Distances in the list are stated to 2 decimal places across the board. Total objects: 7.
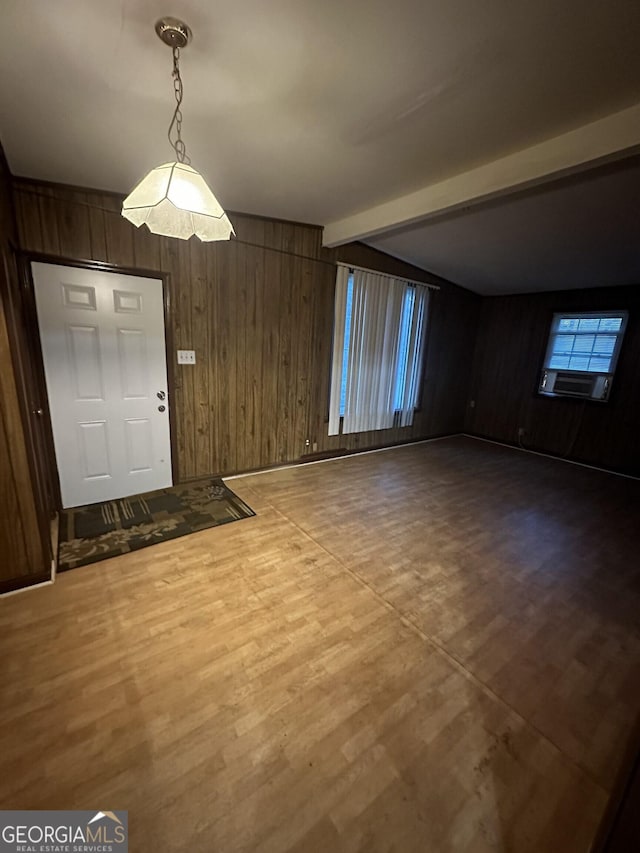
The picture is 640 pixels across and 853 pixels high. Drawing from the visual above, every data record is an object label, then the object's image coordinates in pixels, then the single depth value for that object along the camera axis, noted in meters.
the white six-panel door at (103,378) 2.63
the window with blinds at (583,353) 4.50
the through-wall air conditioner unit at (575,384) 4.57
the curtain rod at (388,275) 3.93
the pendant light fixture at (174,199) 1.24
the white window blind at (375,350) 4.11
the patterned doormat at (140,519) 2.37
